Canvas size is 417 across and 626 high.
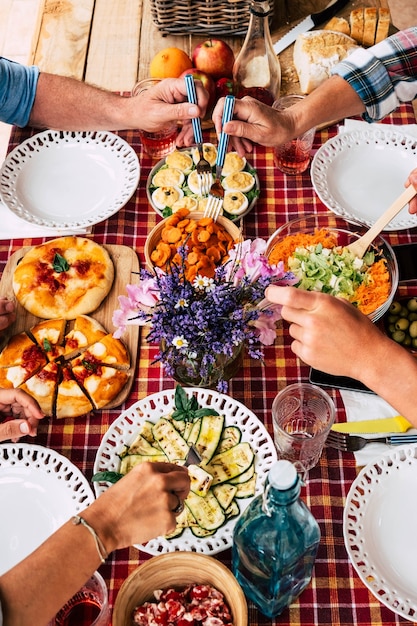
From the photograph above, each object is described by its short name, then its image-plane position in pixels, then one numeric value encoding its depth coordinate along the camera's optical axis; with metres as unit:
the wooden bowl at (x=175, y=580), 1.33
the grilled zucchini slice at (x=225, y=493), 1.62
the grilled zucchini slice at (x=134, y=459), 1.69
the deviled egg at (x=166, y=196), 2.18
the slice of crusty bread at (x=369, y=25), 2.65
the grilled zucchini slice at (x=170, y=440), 1.68
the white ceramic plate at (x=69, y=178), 2.25
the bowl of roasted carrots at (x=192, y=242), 1.94
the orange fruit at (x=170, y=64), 2.53
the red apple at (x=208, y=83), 2.45
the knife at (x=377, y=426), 1.74
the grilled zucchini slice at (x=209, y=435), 1.69
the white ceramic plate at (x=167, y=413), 1.58
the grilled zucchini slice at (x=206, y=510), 1.59
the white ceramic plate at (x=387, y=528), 1.53
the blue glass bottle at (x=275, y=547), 1.25
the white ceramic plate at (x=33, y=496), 1.63
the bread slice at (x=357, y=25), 2.67
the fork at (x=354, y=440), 1.73
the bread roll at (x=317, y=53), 2.51
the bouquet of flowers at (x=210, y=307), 1.52
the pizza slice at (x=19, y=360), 1.88
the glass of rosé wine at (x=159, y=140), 2.36
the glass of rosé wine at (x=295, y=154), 2.30
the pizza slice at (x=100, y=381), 1.84
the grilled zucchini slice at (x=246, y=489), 1.65
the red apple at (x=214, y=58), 2.52
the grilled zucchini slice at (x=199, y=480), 1.59
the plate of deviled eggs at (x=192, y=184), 2.16
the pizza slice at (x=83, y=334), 1.95
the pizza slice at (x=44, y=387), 1.84
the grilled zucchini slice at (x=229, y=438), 1.72
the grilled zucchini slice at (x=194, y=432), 1.71
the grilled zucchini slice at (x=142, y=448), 1.71
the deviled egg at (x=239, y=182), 2.21
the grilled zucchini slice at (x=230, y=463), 1.67
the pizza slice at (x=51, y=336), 1.94
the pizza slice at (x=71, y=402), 1.83
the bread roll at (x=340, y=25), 2.70
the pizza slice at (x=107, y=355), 1.91
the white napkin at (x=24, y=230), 2.20
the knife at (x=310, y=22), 2.75
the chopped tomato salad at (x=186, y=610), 1.37
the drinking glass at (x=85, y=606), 1.42
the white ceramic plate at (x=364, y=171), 2.23
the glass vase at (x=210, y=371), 1.76
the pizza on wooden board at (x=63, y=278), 2.04
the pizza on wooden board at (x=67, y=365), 1.84
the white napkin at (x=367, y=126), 2.41
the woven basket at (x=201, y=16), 2.68
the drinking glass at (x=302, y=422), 1.65
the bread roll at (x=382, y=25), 2.65
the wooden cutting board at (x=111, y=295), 1.99
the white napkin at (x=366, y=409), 1.75
